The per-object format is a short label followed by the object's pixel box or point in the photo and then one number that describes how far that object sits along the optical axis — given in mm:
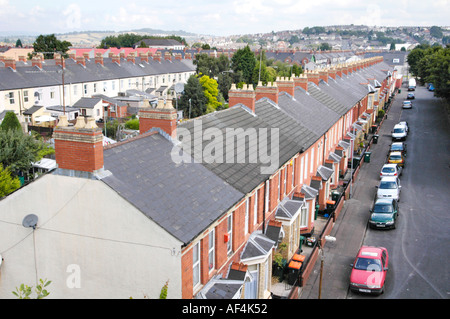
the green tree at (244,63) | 80500
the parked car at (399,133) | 50156
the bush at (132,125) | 47281
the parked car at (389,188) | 30355
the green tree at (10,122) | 32125
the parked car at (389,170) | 35131
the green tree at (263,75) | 77812
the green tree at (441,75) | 49750
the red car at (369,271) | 18562
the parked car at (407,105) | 73250
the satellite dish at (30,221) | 12703
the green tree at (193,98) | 58031
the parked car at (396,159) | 39312
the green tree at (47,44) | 83312
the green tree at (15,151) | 25938
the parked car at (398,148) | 42912
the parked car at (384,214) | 25875
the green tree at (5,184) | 20509
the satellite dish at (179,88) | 24503
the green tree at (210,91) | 61812
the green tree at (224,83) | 73250
